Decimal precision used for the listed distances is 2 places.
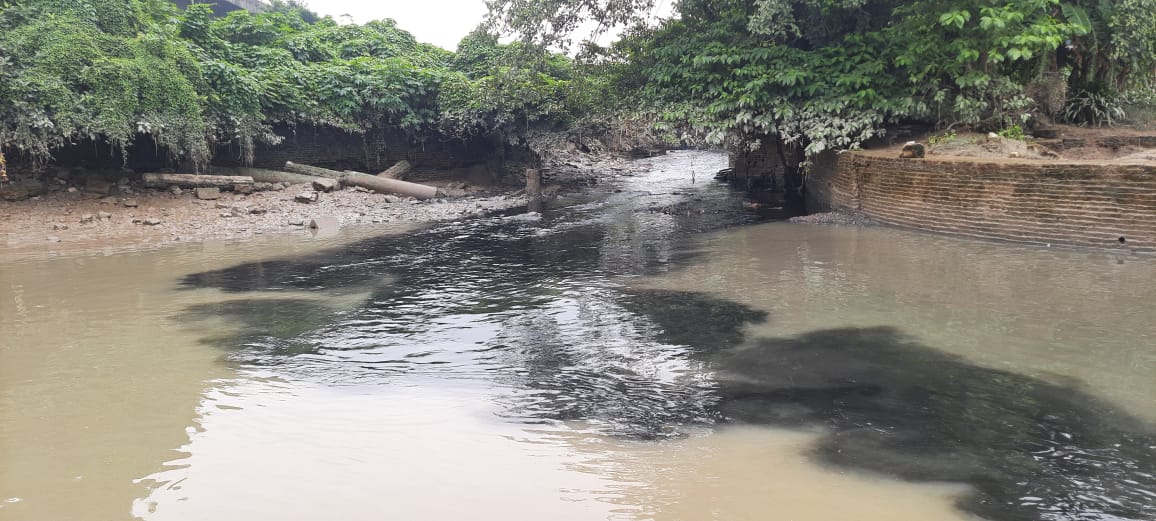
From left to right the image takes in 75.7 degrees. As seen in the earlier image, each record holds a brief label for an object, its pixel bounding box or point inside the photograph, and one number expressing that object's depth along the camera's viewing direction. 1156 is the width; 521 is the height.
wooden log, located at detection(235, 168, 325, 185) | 17.58
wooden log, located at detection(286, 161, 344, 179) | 18.23
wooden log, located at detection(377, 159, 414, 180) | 19.64
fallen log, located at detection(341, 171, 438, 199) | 18.28
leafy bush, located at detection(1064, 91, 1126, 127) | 12.49
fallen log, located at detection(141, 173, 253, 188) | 15.57
